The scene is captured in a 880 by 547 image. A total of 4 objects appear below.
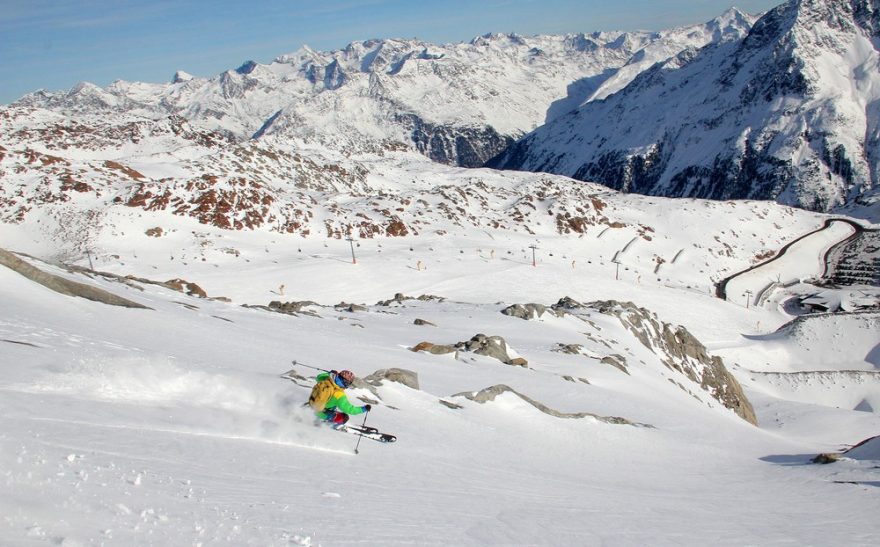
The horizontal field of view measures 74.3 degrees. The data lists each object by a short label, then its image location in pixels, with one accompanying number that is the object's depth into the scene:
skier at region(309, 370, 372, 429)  11.19
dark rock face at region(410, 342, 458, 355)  23.98
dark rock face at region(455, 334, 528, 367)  25.09
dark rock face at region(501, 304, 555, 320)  37.29
